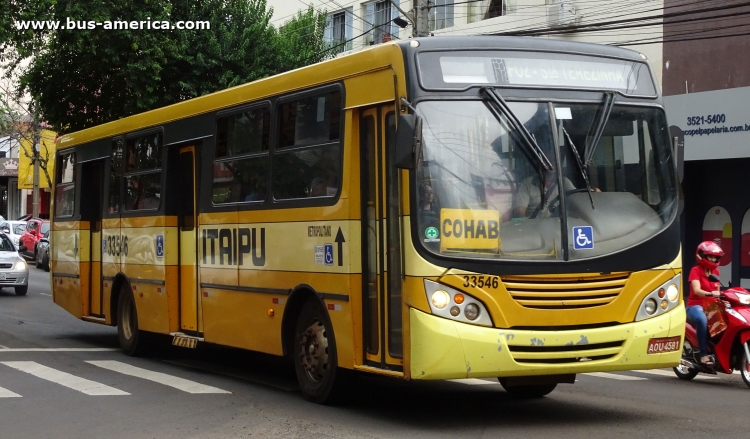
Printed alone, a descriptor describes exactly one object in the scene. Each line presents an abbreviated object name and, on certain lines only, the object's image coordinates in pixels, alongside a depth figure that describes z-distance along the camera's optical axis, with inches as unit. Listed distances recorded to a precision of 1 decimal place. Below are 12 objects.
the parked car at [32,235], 1531.7
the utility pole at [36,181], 1977.1
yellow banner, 2620.6
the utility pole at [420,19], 869.2
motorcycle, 454.6
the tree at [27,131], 1883.0
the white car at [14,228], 1654.7
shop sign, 789.9
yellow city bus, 316.2
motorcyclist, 467.2
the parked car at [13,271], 1025.5
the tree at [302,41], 1195.6
